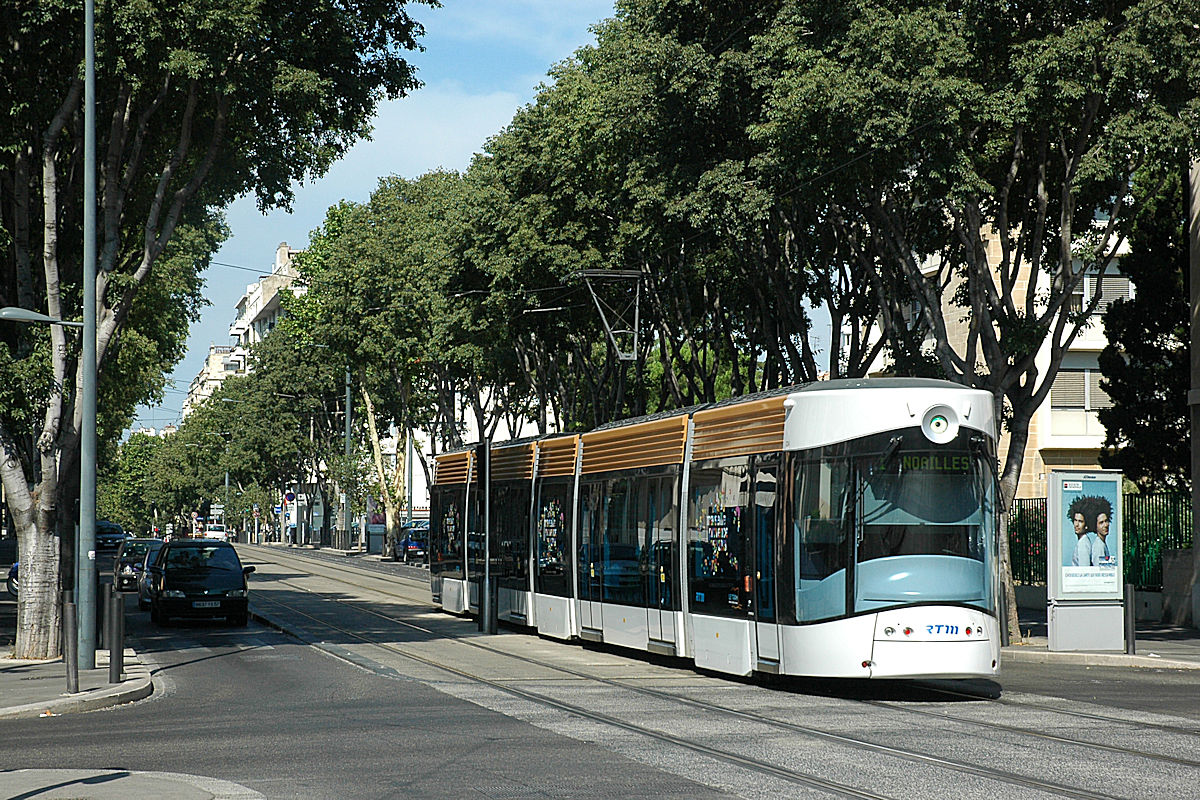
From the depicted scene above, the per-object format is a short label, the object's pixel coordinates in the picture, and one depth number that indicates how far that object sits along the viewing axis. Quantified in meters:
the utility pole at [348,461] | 73.95
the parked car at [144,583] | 35.47
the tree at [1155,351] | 32.47
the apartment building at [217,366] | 189.88
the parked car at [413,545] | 70.94
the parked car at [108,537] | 77.81
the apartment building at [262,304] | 148.88
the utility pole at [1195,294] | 29.61
